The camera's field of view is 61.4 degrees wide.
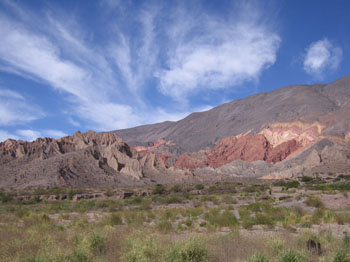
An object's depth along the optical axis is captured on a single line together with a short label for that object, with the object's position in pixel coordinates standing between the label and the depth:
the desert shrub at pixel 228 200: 27.87
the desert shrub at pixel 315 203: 21.21
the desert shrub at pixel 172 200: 30.48
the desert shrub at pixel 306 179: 54.19
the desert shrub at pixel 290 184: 45.52
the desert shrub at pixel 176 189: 46.69
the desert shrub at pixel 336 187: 35.77
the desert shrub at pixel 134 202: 29.51
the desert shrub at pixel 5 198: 34.12
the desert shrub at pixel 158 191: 43.27
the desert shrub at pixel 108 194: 39.09
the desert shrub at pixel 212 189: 45.06
